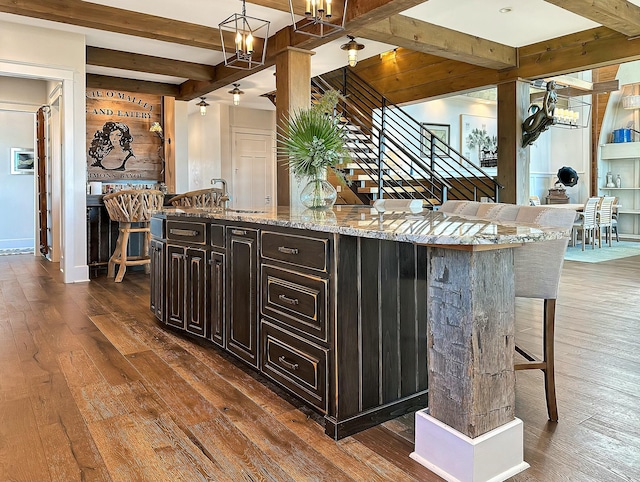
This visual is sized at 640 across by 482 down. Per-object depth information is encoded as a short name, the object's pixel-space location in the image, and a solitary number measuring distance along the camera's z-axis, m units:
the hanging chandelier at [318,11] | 3.15
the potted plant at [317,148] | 2.97
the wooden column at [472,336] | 1.59
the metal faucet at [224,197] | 5.05
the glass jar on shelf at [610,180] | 11.23
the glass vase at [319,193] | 3.06
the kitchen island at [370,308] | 1.61
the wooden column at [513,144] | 6.55
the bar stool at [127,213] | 5.46
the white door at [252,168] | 9.78
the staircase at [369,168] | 6.95
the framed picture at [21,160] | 8.41
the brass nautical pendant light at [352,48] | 5.48
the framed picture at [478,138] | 11.09
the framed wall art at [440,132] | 10.64
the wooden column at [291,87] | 5.32
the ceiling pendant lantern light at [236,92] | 7.30
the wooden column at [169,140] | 8.05
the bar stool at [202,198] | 5.23
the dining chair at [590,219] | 8.38
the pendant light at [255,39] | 5.41
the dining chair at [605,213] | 8.81
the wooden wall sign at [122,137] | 7.56
